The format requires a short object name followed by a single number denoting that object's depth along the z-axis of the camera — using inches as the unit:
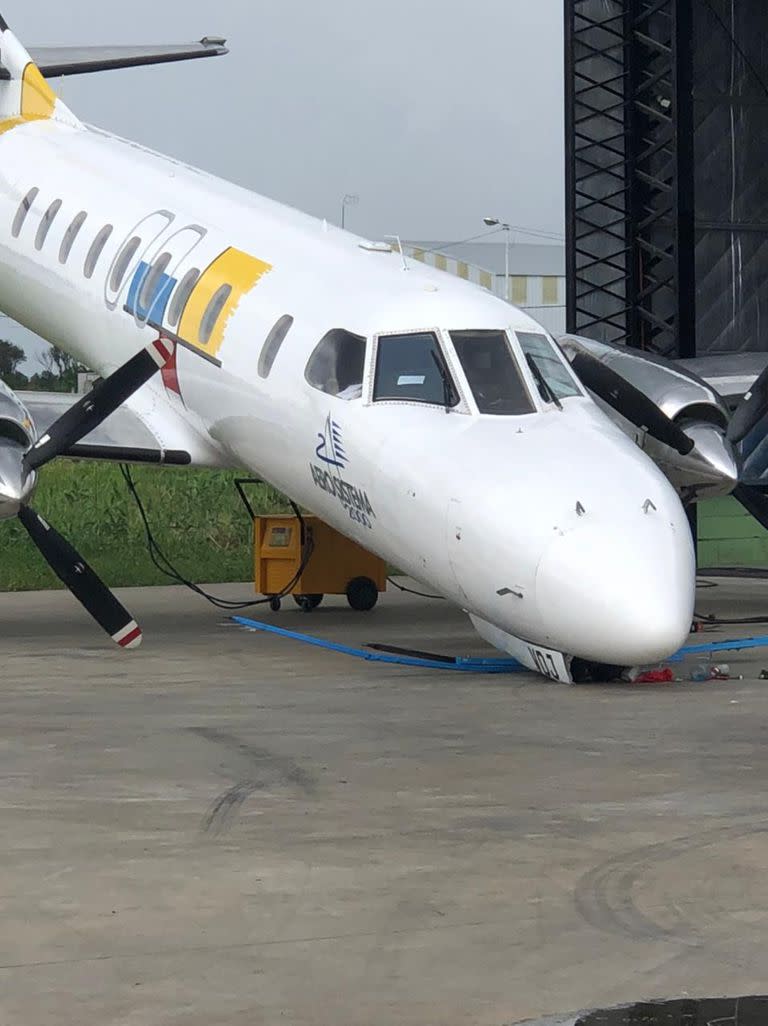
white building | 4793.3
